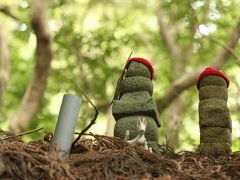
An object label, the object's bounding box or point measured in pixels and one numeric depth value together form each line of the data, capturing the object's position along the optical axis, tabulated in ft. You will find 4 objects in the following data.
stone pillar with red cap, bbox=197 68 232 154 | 8.88
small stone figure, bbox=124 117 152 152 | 7.61
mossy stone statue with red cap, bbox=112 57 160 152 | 8.43
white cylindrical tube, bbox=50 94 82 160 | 6.75
